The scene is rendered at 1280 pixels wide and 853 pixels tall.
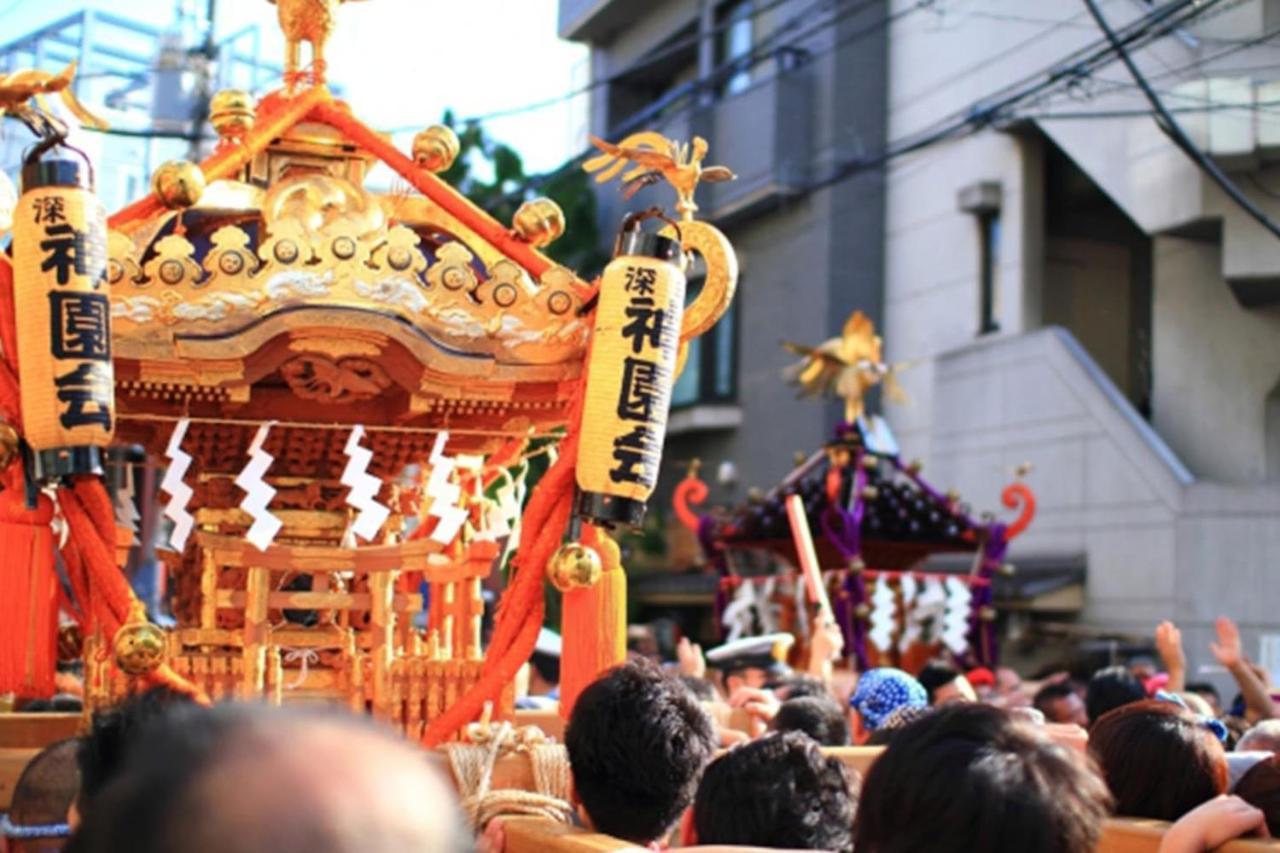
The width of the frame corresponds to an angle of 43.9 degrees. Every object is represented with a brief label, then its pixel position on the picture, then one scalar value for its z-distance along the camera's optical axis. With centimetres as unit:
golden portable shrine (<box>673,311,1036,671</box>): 1073
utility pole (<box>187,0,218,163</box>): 1373
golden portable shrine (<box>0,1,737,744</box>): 442
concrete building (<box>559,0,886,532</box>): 1686
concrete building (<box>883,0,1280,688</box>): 1250
